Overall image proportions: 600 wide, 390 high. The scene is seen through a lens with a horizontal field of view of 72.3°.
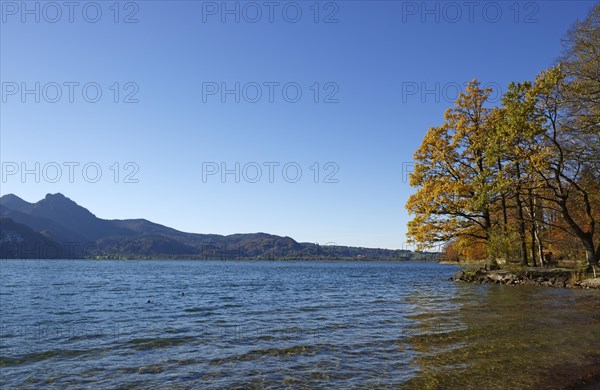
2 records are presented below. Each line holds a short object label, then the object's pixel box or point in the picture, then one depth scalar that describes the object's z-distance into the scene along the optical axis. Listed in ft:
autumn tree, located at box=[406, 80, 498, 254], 114.01
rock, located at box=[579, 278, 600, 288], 86.25
